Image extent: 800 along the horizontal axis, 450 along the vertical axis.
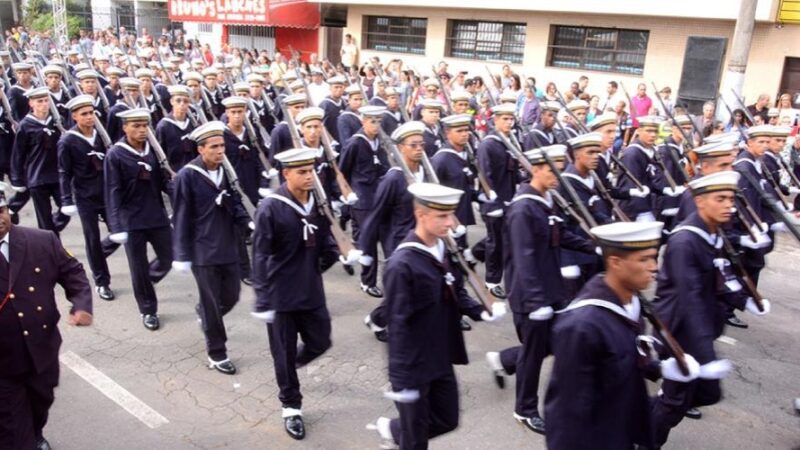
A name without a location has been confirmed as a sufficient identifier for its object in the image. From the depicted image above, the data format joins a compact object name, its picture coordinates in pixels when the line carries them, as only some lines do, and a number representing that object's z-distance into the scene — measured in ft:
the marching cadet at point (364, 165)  26.04
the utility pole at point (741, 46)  43.68
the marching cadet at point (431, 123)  29.35
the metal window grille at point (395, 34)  72.59
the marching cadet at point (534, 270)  15.20
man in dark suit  11.55
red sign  78.29
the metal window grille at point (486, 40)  64.34
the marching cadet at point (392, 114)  34.58
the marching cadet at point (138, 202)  20.36
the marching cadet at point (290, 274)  15.24
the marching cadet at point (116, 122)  30.40
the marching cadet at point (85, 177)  22.44
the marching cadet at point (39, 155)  25.67
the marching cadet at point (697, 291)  13.33
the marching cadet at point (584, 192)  17.76
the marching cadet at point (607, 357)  9.82
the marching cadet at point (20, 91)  35.12
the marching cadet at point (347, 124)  32.40
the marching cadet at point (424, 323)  12.32
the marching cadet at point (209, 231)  18.02
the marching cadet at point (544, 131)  30.01
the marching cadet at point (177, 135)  26.66
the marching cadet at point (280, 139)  28.30
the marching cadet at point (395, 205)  20.22
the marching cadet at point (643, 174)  25.46
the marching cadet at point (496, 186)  24.74
